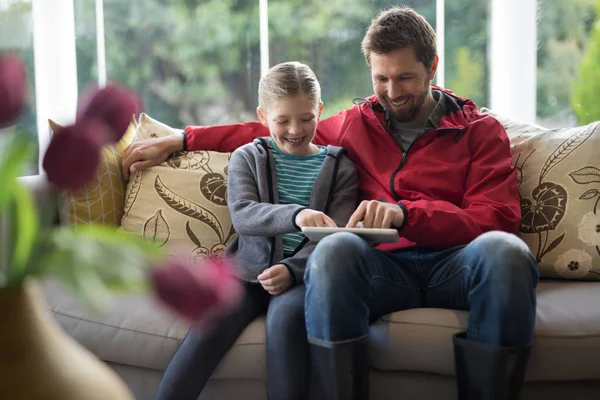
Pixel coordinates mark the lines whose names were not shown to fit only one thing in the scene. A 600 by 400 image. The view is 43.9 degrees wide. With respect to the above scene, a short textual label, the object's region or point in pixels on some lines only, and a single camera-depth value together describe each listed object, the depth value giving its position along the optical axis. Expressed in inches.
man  64.4
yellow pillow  87.7
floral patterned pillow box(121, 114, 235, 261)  88.2
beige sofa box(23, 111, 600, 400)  68.1
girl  68.9
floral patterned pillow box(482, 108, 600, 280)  82.5
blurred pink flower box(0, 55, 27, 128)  22.5
